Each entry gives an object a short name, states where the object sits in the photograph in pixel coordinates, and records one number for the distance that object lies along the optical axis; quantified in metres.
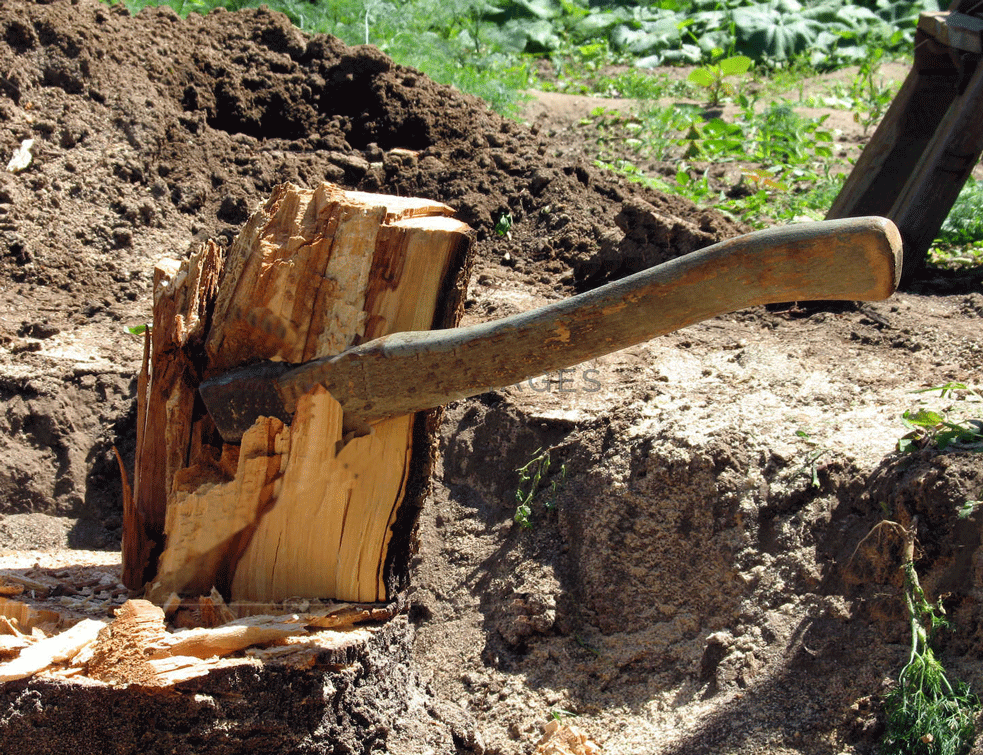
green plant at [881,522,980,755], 4.08
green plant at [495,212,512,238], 8.97
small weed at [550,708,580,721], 5.08
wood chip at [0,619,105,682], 4.07
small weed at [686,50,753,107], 13.41
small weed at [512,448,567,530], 6.08
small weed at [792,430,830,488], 5.32
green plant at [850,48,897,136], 12.36
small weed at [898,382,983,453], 5.00
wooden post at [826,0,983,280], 7.95
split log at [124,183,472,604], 4.75
